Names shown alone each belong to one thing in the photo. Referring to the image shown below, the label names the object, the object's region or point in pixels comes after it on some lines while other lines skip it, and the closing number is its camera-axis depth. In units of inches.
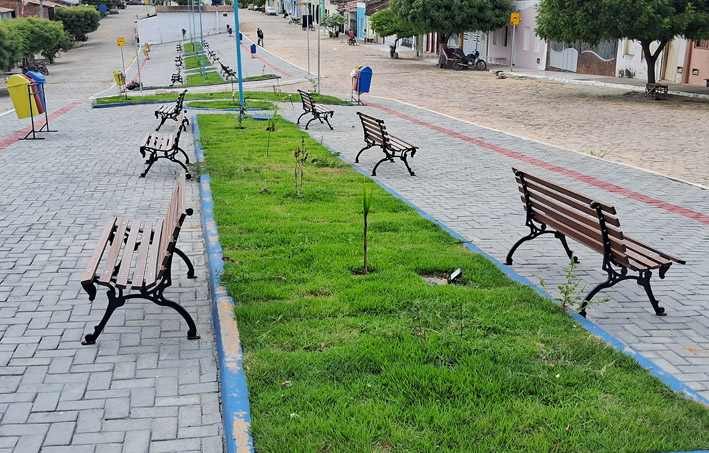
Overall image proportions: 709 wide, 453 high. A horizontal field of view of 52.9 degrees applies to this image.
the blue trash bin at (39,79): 575.5
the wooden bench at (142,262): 189.8
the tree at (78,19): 2657.5
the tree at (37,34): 1753.2
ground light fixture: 231.8
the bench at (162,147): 414.9
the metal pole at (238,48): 593.2
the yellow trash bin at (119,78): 1028.8
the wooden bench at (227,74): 1133.4
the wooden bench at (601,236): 210.2
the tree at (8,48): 1382.9
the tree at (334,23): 2714.1
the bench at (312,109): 634.8
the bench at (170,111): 634.8
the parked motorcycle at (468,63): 1557.6
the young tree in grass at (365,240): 230.5
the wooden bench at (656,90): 939.3
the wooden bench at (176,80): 1299.2
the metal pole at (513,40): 1512.8
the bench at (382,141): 427.5
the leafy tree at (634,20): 861.2
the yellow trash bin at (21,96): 543.8
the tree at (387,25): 1845.5
